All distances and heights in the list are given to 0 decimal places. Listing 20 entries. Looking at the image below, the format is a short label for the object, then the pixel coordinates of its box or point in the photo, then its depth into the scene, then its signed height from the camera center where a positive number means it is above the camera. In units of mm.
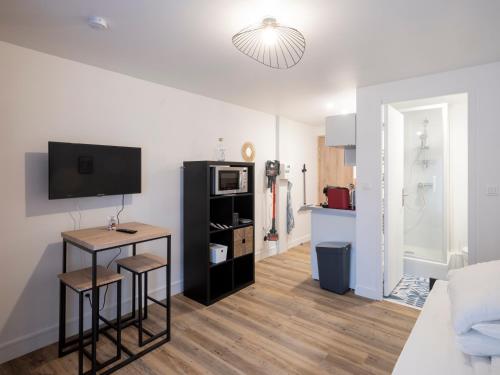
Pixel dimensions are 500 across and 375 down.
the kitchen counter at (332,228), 3393 -517
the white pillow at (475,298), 1104 -457
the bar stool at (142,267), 2252 -644
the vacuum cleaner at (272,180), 4480 +103
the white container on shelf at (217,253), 3080 -714
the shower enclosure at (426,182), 3766 +57
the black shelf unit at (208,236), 2982 -549
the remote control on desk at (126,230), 2262 -350
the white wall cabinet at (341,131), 3309 +657
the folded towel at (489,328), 1081 -540
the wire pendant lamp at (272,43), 1863 +1042
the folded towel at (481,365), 1014 -656
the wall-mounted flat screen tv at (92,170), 2201 +140
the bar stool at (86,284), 1908 -666
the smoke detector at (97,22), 1787 +1033
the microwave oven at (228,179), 3021 +79
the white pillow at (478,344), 1088 -605
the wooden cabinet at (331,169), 5506 +340
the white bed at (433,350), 1069 -674
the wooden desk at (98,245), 1881 -400
